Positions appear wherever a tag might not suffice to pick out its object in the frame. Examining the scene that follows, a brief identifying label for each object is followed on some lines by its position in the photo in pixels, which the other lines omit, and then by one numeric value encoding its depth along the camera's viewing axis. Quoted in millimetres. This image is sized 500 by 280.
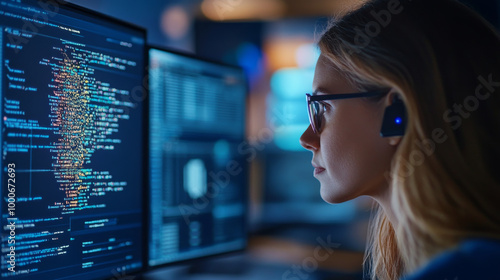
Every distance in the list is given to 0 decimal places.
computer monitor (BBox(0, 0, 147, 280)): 820
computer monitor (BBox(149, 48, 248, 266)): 1244
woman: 805
